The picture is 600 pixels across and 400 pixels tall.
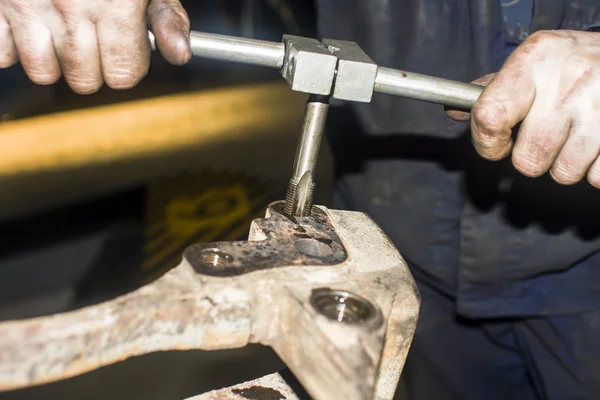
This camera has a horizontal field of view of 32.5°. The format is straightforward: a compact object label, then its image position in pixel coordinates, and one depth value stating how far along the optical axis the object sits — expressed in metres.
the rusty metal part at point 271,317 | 0.34
